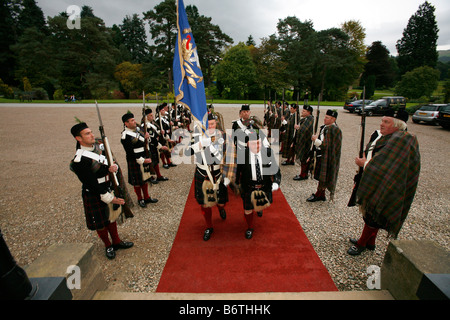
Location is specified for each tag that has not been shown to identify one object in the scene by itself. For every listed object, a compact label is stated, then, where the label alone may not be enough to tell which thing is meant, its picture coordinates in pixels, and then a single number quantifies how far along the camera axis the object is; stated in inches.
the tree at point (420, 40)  1772.9
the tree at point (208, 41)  1438.2
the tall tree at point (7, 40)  1579.7
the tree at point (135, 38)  2123.5
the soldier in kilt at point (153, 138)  247.0
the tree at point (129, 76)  1469.0
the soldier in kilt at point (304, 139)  255.3
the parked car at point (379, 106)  798.5
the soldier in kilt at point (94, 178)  122.9
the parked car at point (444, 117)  540.7
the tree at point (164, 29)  1264.8
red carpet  122.1
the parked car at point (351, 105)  905.6
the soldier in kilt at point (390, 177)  120.2
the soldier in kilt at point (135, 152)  184.5
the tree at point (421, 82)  1167.0
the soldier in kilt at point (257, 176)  146.4
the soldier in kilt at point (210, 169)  145.6
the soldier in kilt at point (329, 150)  190.2
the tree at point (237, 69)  1445.0
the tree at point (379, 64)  1771.7
